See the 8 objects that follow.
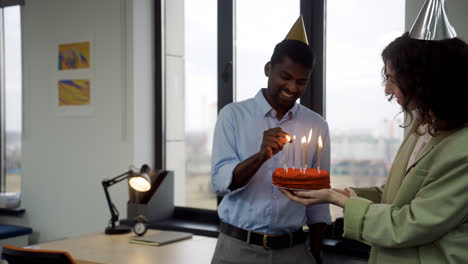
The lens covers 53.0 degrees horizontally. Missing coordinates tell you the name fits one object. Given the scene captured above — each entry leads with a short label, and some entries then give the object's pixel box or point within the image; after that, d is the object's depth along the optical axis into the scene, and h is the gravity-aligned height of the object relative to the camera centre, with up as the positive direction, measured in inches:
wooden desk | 93.5 -29.2
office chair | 75.2 -23.0
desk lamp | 112.6 -17.2
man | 71.3 -8.4
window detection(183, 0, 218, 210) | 135.9 +4.8
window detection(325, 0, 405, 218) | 107.3 +4.7
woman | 46.3 -6.1
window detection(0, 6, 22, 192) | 169.3 +5.3
